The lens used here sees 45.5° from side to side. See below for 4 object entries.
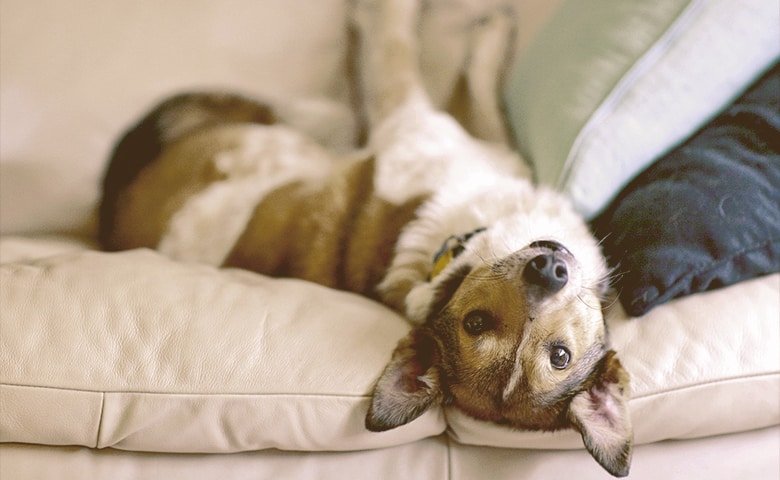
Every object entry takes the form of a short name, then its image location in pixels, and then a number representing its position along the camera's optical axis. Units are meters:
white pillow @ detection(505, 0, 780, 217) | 0.81
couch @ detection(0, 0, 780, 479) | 0.72
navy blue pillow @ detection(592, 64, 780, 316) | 0.76
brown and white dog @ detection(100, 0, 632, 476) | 0.76
